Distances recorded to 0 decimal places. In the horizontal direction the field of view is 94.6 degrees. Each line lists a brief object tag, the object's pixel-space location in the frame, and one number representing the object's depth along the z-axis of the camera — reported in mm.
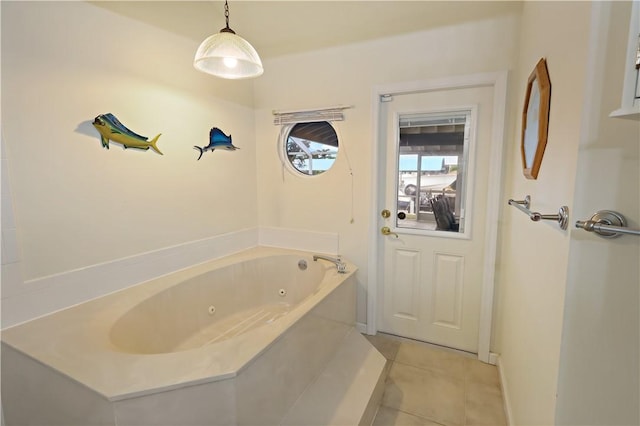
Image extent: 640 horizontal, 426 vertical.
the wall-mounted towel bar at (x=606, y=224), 688
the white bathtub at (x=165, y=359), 1036
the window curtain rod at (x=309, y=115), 2404
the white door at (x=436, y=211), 2107
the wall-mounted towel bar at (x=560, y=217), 842
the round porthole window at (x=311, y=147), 2549
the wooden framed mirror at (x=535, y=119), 1116
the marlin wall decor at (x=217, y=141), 2337
